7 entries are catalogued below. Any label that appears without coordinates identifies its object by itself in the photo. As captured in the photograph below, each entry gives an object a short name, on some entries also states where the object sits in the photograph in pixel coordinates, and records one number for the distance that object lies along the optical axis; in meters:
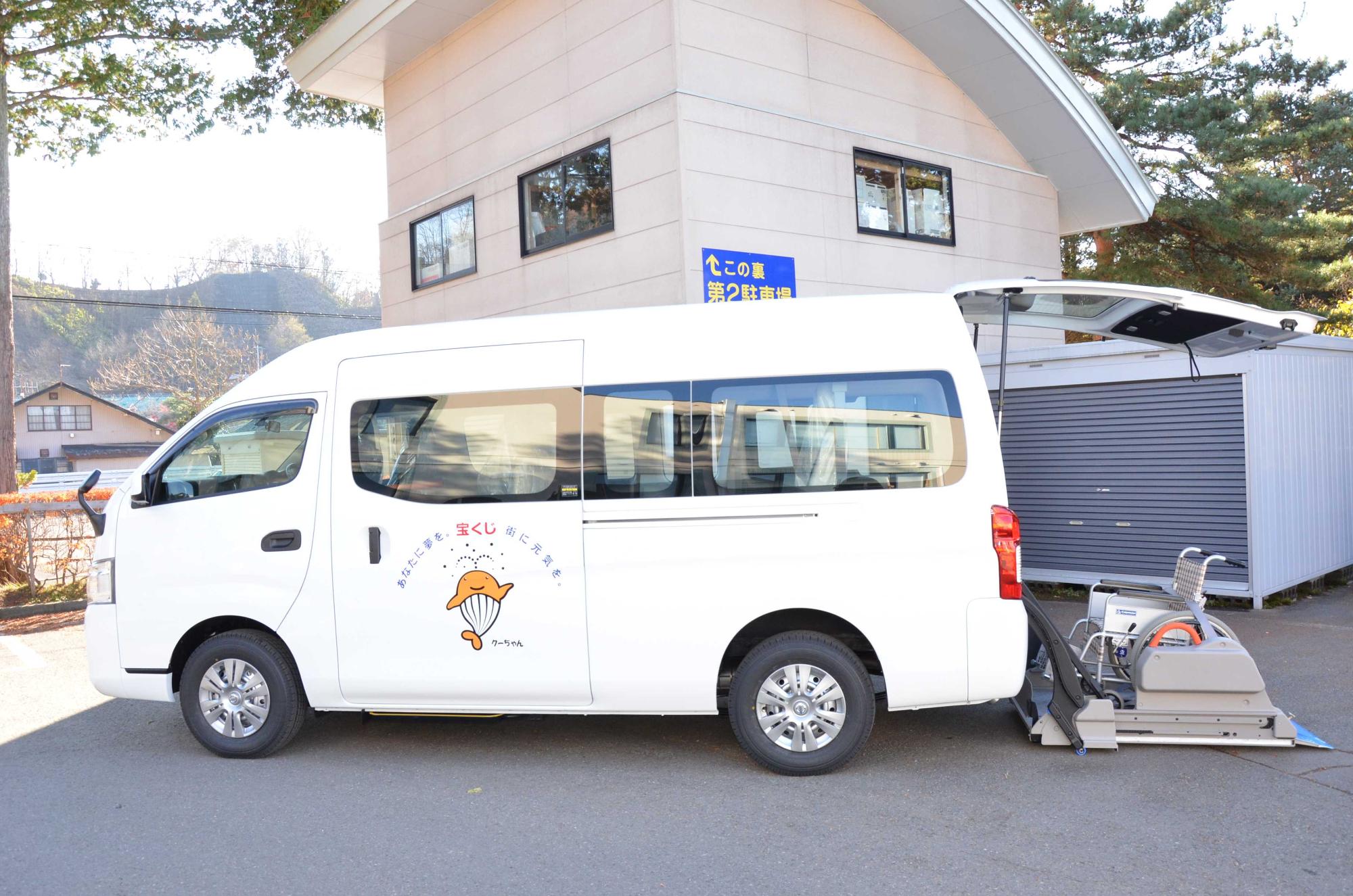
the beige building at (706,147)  10.54
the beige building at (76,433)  65.25
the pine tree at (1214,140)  18.89
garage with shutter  8.98
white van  5.16
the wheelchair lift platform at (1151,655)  5.32
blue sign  10.24
